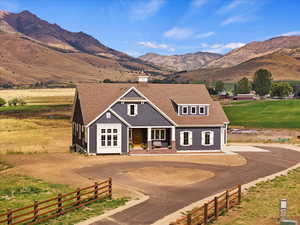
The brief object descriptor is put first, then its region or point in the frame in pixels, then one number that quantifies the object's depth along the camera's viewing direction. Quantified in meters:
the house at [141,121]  45.28
